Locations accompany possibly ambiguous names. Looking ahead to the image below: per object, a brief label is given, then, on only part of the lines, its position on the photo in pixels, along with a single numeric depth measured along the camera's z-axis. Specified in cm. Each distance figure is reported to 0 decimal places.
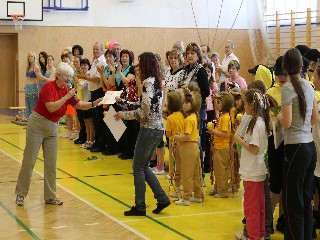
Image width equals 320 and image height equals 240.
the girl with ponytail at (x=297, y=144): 491
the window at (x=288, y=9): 1888
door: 1909
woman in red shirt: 671
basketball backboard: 1795
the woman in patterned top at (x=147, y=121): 639
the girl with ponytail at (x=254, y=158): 549
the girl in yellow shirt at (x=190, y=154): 704
